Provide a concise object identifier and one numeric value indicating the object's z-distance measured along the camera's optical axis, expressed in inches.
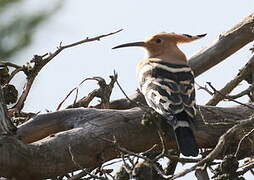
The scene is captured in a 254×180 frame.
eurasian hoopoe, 406.6
